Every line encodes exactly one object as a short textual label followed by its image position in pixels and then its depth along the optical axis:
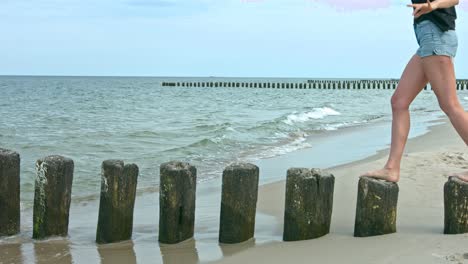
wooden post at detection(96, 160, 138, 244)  5.23
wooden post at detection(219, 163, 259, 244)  4.99
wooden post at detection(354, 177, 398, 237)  4.71
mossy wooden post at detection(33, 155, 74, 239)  5.31
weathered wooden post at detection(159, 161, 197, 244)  5.09
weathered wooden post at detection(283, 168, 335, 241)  4.84
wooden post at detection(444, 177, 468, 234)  4.54
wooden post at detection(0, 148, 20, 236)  5.45
